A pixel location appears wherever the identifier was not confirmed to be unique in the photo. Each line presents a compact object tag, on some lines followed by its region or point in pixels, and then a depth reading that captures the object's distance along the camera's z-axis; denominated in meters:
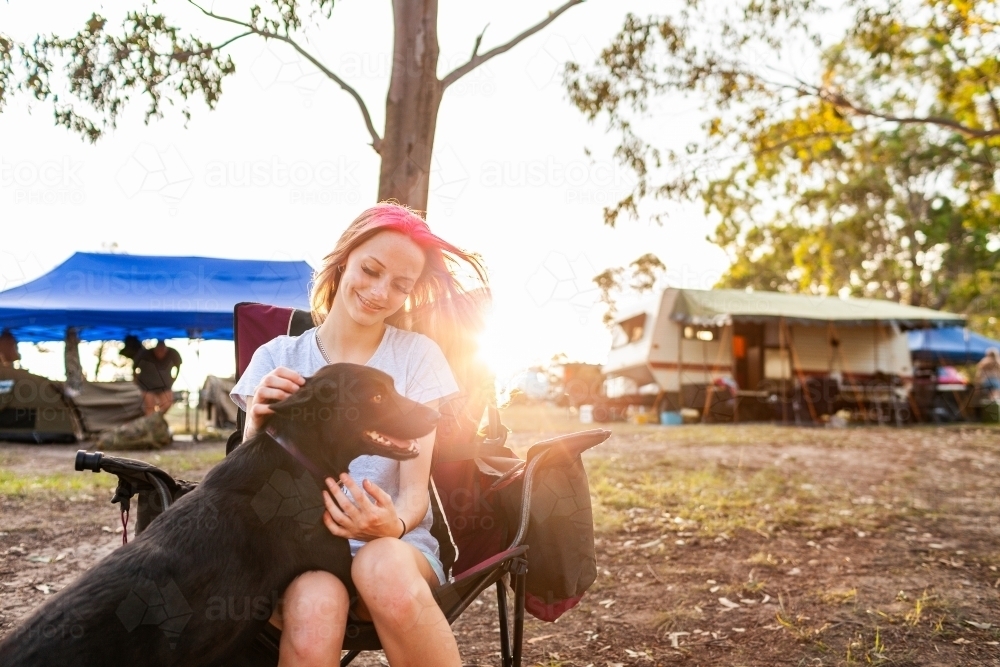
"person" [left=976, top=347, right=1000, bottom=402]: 16.55
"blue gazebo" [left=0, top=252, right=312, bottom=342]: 10.18
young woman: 1.70
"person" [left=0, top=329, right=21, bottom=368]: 10.50
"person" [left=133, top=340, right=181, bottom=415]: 11.22
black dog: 1.44
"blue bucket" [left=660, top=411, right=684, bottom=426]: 15.93
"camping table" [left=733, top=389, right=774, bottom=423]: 15.89
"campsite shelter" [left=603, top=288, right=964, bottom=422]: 16.69
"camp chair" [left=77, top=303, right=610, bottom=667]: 1.86
